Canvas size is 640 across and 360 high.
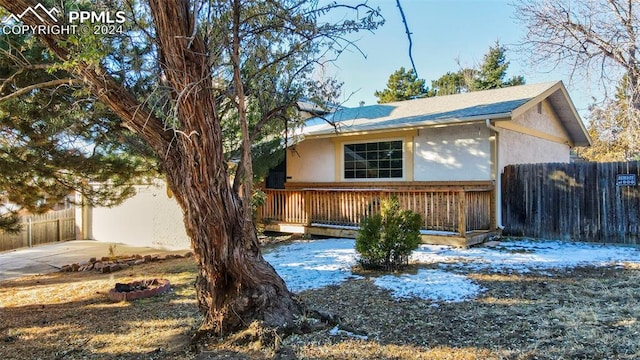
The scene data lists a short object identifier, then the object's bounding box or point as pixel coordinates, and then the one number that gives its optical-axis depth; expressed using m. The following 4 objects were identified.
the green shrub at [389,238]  6.41
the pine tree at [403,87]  28.59
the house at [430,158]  9.13
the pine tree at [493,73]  25.77
